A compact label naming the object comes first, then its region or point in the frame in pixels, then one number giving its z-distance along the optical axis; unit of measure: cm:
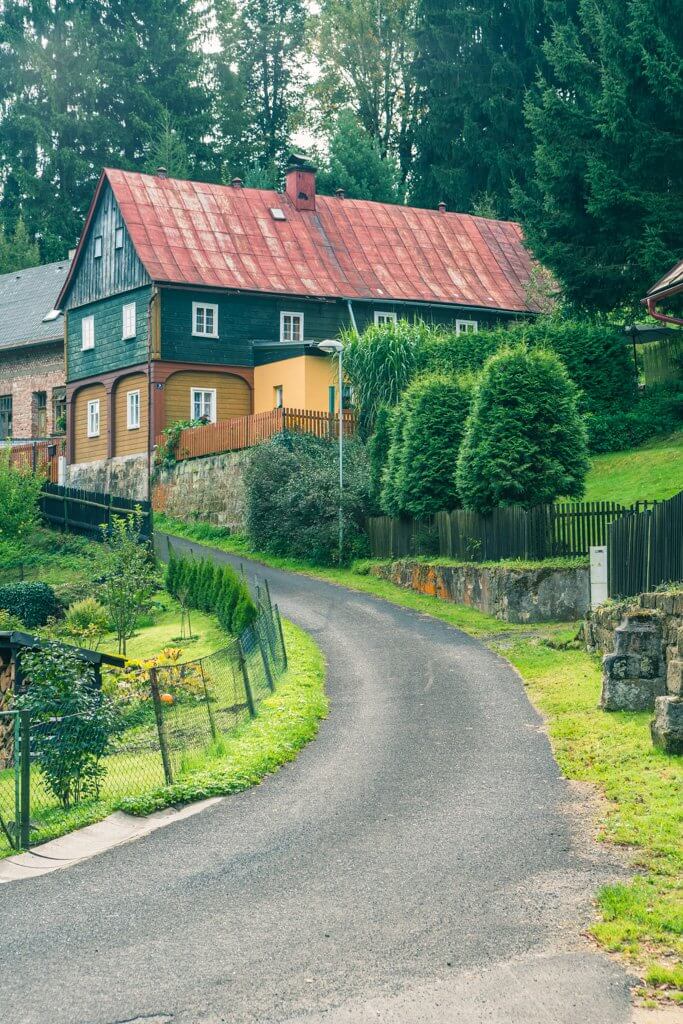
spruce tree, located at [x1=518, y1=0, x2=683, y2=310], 3684
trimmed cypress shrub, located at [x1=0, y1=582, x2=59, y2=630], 3247
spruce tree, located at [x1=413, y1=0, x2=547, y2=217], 5791
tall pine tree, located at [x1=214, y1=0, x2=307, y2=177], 7300
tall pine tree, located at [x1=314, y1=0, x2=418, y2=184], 6675
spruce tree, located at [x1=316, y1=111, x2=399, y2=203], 6216
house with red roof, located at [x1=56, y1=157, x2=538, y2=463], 4491
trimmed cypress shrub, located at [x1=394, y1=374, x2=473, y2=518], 3038
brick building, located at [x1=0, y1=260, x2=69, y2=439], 5597
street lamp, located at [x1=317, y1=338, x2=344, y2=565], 3330
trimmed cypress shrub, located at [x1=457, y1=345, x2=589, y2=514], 2709
